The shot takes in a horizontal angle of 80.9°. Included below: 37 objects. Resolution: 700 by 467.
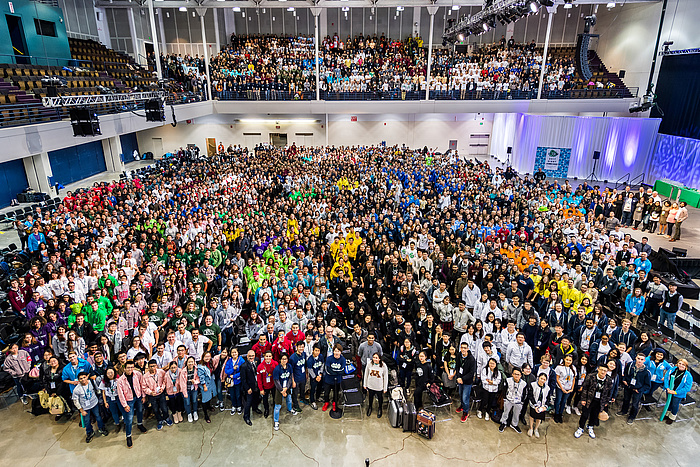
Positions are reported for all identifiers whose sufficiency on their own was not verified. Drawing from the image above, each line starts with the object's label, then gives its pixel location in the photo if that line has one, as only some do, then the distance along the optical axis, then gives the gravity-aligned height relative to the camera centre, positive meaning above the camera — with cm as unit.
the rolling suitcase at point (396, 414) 615 -462
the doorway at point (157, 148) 2864 -400
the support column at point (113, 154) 2280 -354
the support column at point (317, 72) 2331 +87
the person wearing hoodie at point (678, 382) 598 -408
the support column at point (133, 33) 2689 +344
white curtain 2123 -267
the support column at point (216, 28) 2484 +346
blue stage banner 2291 -385
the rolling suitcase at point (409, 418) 607 -462
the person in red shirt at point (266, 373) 600 -396
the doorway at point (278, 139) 2949 -351
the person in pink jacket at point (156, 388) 571 -401
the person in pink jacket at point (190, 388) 584 -414
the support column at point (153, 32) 2084 +267
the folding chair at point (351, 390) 619 -441
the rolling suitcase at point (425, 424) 594 -462
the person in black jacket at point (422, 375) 610 -406
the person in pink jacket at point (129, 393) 559 -400
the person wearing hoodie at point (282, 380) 603 -409
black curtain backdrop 1947 -31
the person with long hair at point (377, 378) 619 -417
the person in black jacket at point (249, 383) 591 -409
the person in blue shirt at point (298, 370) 616 -407
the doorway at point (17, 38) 1847 +212
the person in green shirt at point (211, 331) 657 -373
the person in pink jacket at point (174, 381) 584 -396
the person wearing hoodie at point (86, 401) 561 -410
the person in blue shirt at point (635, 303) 806 -403
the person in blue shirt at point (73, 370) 574 -376
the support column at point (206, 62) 2332 +142
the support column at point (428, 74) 2336 +77
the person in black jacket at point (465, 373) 608 -401
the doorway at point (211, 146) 2955 -399
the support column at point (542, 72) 2267 +88
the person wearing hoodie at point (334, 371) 620 -407
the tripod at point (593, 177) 2232 -464
